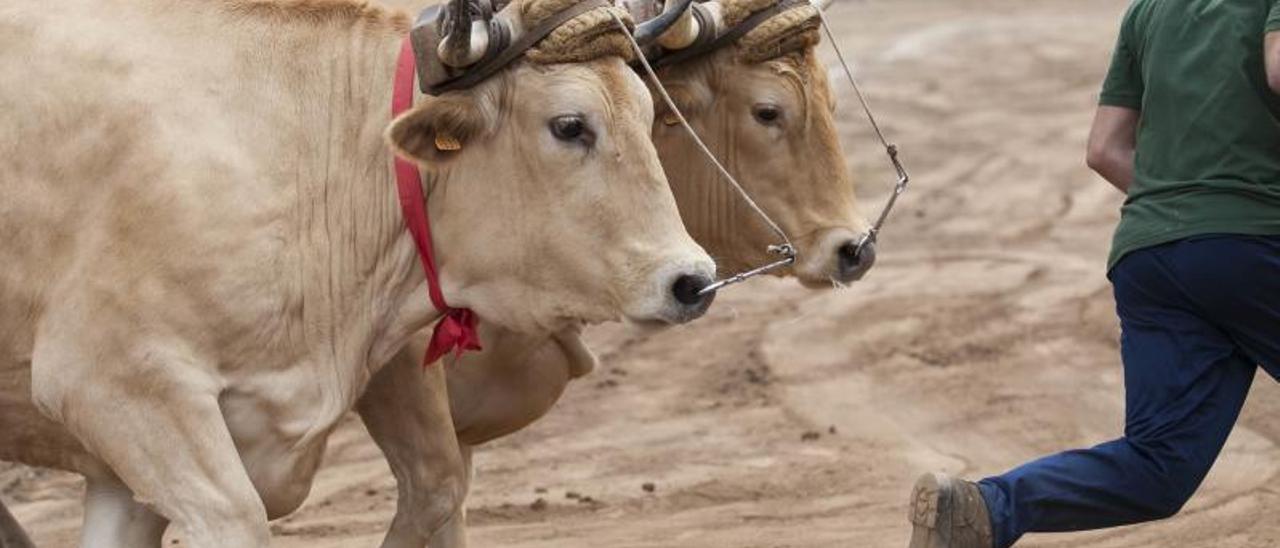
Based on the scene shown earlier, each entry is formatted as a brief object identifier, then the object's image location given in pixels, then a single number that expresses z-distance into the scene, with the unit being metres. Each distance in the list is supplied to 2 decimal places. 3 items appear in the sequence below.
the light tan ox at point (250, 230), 12.80
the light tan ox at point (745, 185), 15.77
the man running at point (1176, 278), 13.58
